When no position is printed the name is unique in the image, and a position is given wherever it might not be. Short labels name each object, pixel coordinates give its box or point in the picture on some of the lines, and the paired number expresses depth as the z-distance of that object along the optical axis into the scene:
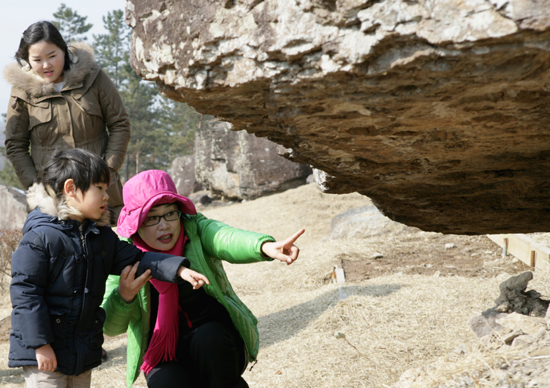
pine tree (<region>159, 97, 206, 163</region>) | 34.50
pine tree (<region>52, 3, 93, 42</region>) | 29.89
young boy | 2.16
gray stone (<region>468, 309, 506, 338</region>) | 3.01
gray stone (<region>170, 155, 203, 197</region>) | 22.33
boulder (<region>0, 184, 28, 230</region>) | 10.91
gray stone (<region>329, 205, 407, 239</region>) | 8.18
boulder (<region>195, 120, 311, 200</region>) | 15.97
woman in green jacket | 2.46
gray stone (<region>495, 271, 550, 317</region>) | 3.34
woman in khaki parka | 3.63
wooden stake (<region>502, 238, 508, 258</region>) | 6.02
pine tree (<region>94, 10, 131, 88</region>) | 32.16
